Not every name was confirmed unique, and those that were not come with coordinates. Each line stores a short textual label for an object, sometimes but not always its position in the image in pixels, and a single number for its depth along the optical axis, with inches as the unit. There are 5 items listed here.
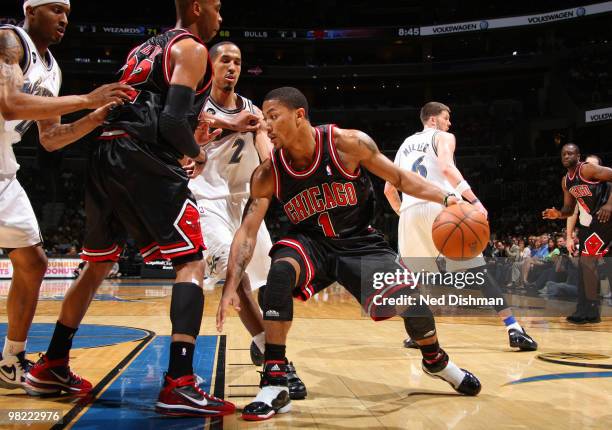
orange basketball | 141.6
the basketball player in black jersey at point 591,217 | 310.0
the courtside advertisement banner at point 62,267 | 712.4
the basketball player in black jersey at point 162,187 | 117.3
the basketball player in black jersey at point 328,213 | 134.4
